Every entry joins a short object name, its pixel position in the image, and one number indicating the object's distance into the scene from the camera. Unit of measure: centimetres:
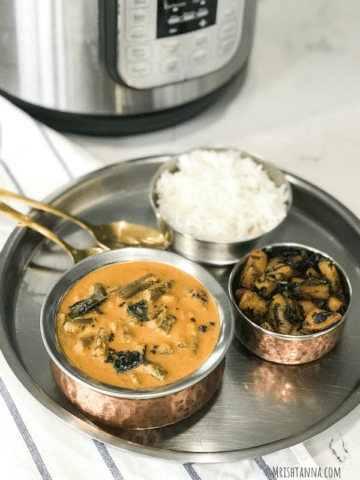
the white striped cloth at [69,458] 78
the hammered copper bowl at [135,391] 77
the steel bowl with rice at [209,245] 105
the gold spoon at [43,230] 107
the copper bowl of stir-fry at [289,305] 88
